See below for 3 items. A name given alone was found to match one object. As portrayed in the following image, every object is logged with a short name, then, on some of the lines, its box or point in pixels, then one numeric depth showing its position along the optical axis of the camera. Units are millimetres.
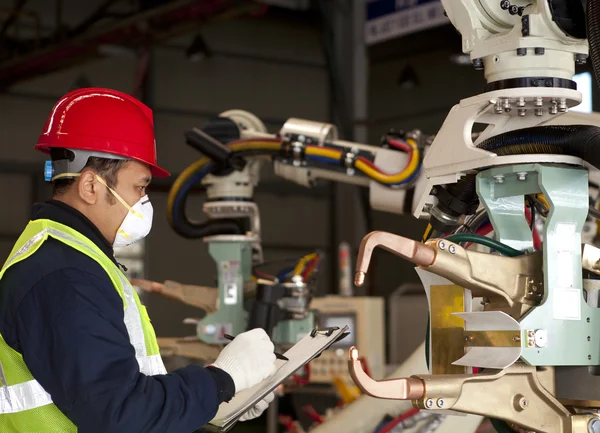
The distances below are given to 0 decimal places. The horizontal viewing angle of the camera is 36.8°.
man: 1753
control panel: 6109
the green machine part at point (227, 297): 4145
